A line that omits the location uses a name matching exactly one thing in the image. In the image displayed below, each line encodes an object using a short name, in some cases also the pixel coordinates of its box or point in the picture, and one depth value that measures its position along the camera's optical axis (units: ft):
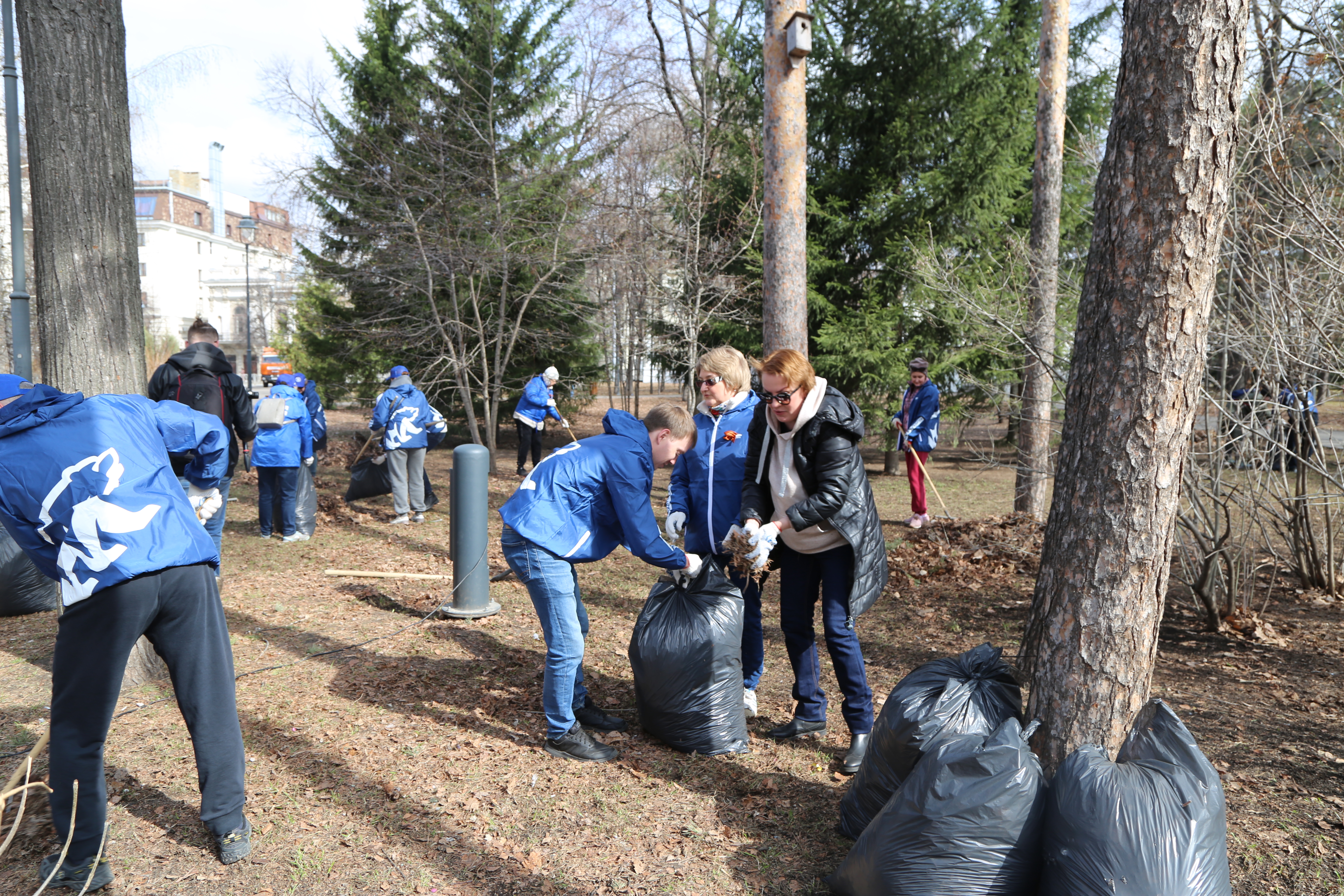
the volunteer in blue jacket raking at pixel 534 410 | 37.73
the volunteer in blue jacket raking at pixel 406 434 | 27.27
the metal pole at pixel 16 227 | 19.89
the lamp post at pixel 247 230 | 88.69
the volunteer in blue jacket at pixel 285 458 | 24.61
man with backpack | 18.89
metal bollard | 18.29
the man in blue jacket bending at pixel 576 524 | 11.00
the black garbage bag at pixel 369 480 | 28.84
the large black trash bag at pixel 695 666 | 11.35
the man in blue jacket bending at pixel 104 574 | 8.14
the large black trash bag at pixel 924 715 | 8.65
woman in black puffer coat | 10.73
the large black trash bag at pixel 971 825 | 7.22
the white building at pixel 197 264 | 170.19
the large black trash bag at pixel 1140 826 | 6.66
